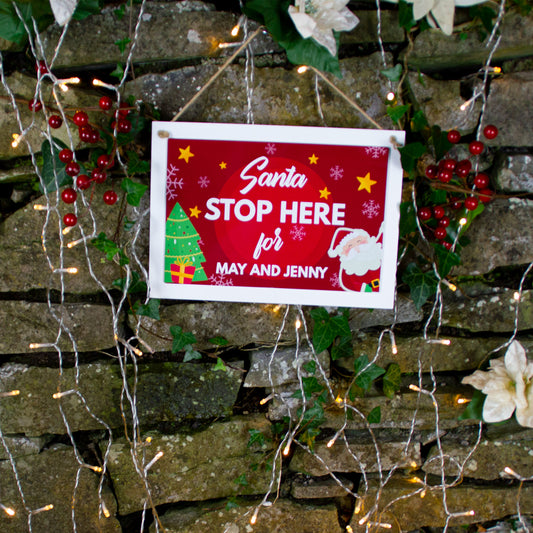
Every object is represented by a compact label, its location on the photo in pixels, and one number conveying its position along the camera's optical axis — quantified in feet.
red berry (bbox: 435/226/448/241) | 3.39
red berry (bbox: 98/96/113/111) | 3.18
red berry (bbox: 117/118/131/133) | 3.28
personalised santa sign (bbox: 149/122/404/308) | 3.45
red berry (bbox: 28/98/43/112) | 3.21
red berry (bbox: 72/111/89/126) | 3.15
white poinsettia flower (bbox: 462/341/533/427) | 3.52
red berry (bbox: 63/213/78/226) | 3.33
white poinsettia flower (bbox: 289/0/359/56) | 2.93
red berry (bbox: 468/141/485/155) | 3.26
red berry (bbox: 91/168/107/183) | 3.22
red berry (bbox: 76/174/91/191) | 3.21
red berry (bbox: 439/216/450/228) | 3.43
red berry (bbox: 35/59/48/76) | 3.24
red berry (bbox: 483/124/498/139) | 3.28
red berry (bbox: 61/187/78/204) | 3.26
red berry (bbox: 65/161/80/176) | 3.27
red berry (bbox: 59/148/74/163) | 3.26
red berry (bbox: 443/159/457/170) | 3.28
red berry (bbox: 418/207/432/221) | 3.45
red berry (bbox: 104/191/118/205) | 3.26
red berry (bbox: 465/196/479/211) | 3.25
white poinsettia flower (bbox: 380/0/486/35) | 3.04
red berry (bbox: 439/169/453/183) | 3.27
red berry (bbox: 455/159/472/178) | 3.28
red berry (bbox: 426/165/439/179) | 3.34
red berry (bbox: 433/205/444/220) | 3.36
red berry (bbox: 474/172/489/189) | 3.23
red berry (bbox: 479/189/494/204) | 3.26
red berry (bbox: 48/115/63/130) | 3.26
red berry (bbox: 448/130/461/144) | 3.28
